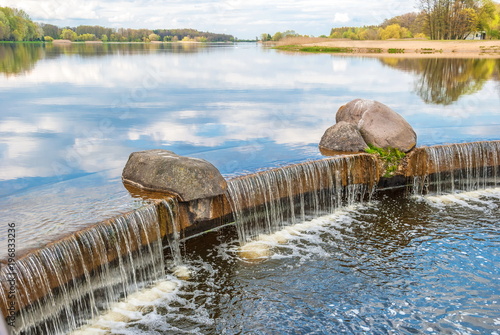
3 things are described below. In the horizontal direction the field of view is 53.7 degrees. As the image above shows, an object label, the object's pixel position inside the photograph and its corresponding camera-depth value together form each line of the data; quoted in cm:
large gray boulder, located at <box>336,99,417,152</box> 1483
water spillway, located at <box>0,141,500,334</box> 792
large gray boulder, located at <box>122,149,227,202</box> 1074
